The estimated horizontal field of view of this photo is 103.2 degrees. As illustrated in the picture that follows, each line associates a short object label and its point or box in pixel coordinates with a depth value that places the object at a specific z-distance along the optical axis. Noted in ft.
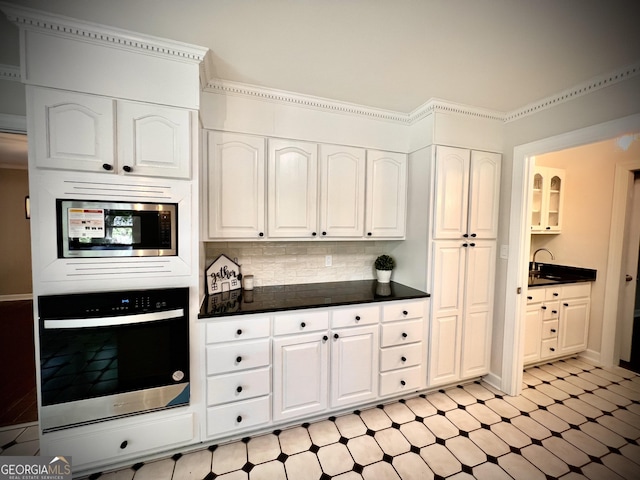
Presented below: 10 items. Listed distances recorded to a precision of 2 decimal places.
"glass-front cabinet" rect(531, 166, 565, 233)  10.53
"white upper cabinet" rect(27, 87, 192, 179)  4.54
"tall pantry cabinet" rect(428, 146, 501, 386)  7.48
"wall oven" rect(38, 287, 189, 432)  4.61
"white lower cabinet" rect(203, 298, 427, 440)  5.64
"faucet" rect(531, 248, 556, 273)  11.58
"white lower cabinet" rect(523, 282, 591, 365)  9.05
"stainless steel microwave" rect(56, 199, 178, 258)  4.70
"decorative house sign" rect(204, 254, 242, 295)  6.94
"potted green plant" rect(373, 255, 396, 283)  8.69
